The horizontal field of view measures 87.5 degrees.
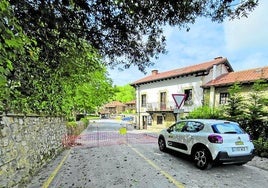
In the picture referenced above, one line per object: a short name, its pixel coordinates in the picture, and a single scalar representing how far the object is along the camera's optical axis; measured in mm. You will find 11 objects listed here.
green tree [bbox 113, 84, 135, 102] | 61191
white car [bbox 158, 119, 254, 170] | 4482
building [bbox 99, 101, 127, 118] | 57447
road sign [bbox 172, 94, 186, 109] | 6637
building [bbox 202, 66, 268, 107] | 12559
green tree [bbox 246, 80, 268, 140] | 6813
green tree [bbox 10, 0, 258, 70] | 3020
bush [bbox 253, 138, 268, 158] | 6030
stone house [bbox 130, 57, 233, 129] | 15650
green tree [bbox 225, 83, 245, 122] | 7684
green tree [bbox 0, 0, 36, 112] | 1591
